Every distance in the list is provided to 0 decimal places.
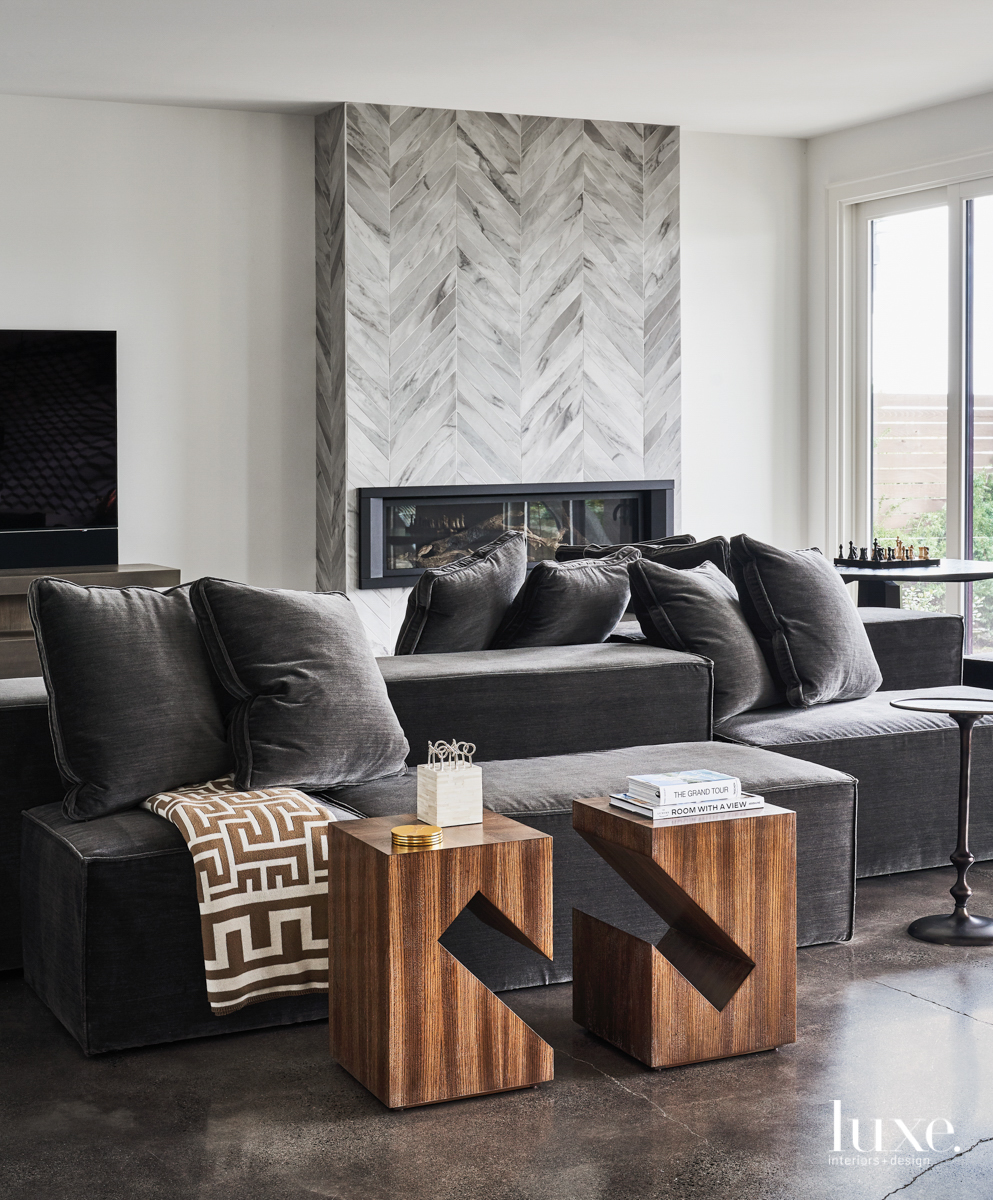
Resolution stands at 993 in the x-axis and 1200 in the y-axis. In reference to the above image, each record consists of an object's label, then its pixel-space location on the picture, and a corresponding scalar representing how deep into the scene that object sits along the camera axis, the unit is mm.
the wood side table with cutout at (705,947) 2402
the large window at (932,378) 6750
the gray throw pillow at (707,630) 3684
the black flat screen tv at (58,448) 6109
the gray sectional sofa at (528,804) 2525
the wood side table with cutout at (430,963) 2238
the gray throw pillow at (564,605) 3654
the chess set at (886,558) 5484
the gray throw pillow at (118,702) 2750
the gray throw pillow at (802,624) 3770
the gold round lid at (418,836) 2252
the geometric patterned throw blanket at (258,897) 2525
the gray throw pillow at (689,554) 4074
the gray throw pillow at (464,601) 3523
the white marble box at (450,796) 2387
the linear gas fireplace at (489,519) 6578
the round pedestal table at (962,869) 3037
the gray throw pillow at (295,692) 2850
